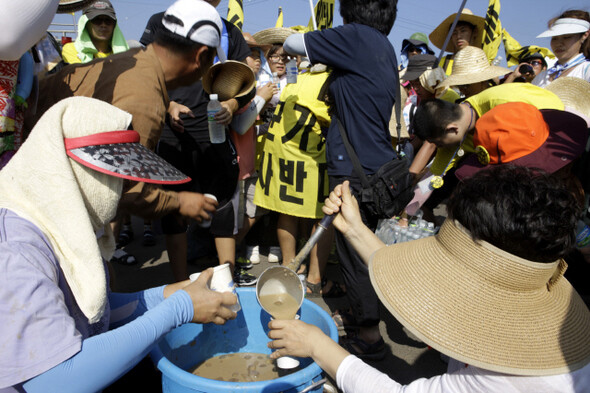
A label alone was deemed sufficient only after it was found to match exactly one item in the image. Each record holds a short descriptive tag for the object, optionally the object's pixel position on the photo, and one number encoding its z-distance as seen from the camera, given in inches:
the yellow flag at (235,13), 170.6
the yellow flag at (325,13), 151.9
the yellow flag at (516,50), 234.2
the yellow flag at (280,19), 231.3
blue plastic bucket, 52.2
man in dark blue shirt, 90.9
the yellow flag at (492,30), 188.4
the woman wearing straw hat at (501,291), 39.0
